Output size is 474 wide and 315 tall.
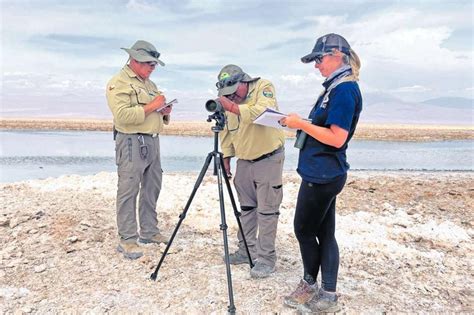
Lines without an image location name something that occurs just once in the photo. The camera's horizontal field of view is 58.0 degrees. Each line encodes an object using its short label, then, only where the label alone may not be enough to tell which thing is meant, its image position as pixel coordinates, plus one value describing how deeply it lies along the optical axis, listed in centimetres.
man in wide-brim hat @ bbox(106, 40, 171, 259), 473
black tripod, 378
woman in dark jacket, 317
